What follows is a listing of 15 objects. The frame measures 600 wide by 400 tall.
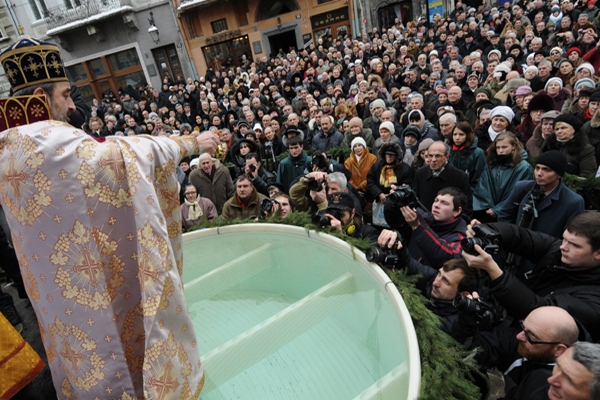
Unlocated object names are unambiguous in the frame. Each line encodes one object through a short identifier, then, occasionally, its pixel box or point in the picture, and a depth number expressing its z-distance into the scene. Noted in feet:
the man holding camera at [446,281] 6.35
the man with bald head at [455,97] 17.64
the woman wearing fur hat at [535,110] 13.64
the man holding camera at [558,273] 5.66
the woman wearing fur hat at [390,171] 12.66
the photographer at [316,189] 10.48
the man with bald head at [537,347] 4.97
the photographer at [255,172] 13.34
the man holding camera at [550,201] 8.42
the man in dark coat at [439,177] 10.68
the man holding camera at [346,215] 9.09
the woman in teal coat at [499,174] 10.64
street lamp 53.15
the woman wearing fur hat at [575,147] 11.07
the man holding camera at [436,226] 7.88
